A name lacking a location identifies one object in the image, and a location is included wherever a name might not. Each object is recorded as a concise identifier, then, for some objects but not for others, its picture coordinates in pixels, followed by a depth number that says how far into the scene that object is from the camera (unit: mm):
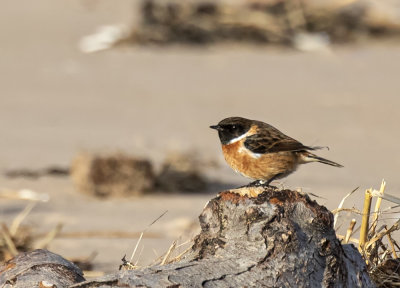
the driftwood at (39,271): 9539
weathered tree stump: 8336
